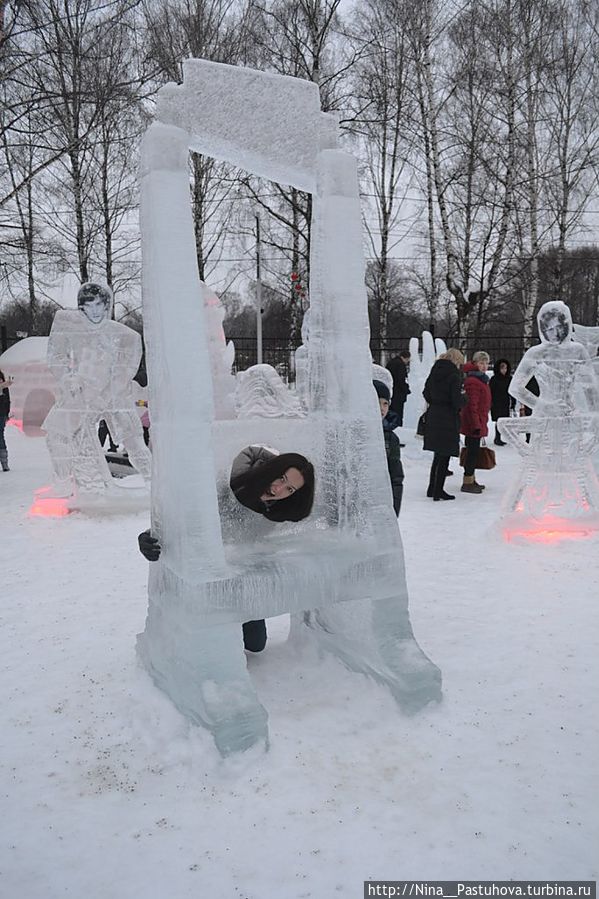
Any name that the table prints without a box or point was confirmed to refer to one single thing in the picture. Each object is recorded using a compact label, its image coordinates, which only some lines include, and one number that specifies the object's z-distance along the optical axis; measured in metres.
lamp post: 13.57
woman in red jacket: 7.84
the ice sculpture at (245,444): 2.79
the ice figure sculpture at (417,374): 12.09
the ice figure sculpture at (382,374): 7.89
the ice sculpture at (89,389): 6.68
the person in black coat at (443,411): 7.38
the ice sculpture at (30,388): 12.29
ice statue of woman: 5.61
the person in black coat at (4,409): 9.70
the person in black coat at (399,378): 11.38
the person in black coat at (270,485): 3.07
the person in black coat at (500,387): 11.74
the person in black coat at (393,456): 4.43
